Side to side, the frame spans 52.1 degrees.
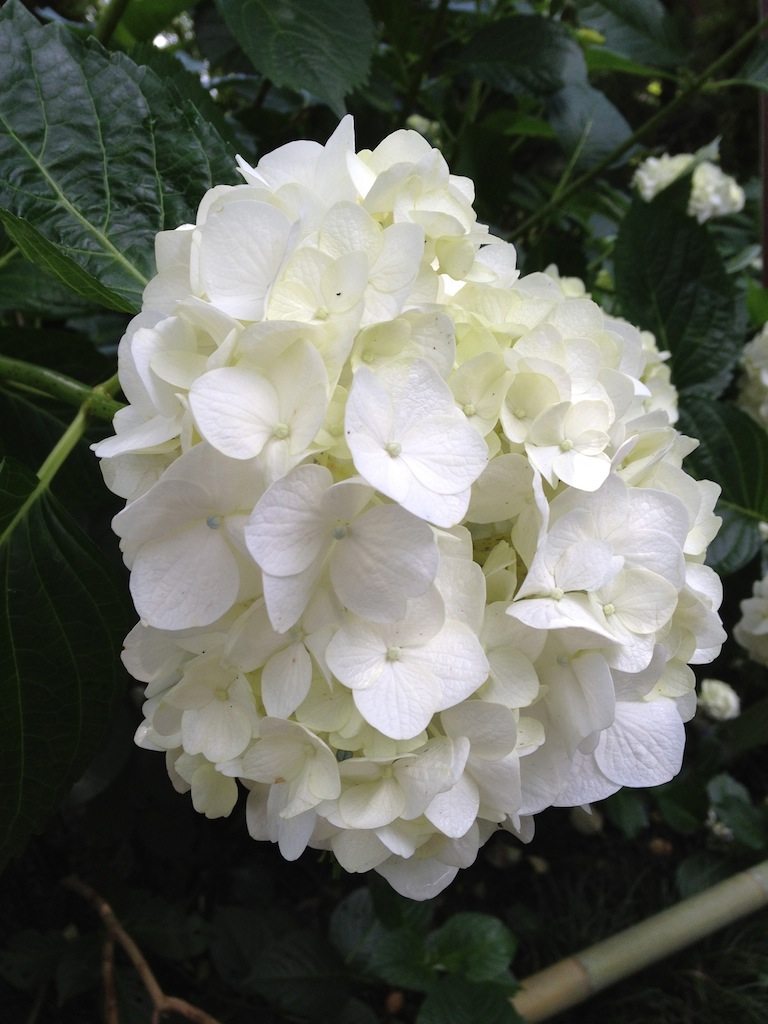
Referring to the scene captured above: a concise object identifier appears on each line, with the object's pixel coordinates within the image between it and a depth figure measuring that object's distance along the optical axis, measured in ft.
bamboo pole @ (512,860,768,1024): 2.81
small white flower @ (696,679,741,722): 3.80
